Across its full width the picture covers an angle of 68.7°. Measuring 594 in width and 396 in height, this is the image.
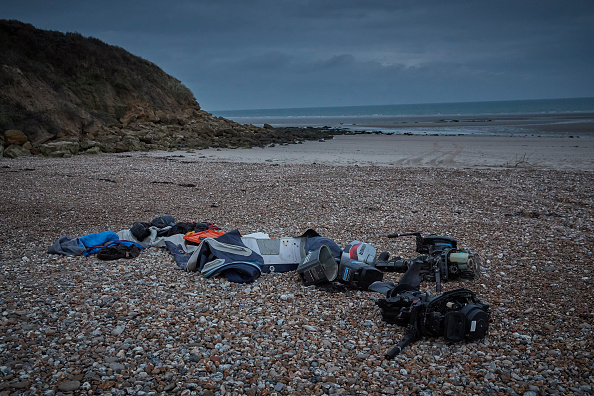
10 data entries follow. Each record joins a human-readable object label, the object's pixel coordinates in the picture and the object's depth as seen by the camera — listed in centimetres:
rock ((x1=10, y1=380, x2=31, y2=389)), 398
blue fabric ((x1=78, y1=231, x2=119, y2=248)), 801
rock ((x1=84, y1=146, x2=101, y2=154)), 2550
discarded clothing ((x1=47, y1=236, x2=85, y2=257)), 777
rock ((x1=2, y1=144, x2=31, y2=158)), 2275
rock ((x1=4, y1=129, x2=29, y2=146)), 2430
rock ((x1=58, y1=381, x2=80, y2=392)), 399
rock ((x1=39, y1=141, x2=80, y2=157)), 2392
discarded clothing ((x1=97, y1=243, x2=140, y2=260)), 761
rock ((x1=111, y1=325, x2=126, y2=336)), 505
